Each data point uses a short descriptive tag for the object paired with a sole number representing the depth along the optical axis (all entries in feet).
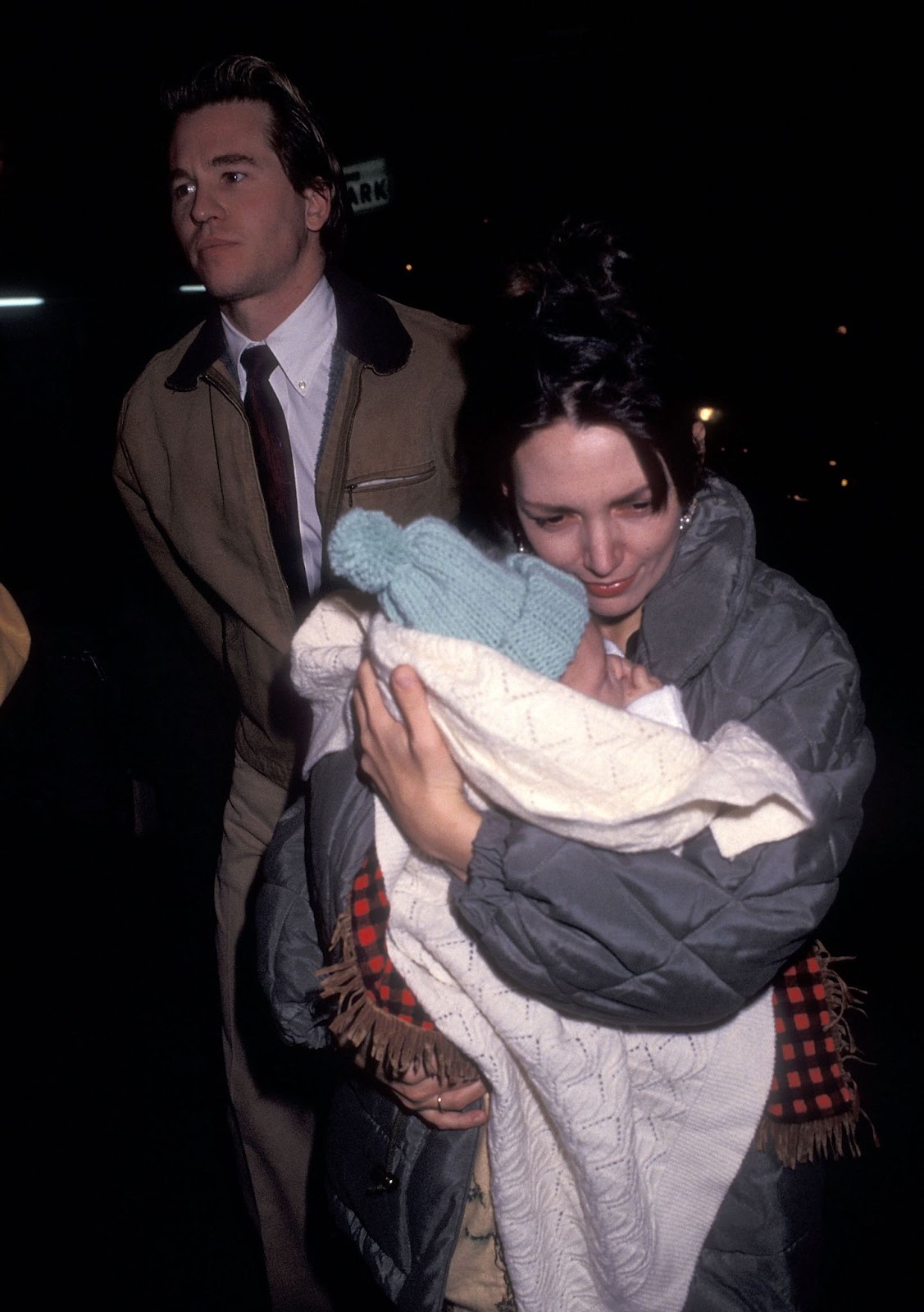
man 6.88
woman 3.41
